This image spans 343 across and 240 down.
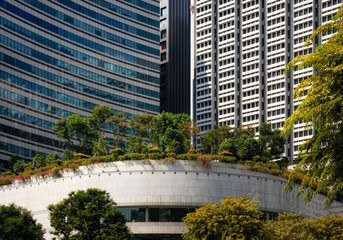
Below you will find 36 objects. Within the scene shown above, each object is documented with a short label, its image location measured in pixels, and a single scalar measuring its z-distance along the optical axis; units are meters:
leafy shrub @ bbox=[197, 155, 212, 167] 78.12
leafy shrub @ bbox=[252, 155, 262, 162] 83.44
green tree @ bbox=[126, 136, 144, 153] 86.69
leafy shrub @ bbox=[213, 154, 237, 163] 80.38
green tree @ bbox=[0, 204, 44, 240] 62.25
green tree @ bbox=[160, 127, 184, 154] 83.00
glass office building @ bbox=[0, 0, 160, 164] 133.38
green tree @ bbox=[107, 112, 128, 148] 104.81
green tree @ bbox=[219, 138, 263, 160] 84.62
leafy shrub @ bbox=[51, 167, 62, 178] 82.25
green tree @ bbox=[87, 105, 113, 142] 105.75
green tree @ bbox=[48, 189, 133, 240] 61.22
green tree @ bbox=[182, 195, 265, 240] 55.53
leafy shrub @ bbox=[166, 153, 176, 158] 79.12
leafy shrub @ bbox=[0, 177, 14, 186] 88.04
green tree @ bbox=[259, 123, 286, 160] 122.56
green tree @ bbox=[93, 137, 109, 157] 88.29
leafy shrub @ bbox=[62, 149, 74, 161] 92.25
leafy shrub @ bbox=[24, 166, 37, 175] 85.69
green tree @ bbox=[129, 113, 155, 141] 108.56
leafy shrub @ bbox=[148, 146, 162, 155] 79.88
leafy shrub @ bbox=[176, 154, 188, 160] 79.12
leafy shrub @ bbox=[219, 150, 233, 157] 82.75
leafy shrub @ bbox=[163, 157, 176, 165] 78.31
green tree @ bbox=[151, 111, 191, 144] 99.43
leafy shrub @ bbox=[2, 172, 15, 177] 91.31
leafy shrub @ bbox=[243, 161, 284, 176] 81.00
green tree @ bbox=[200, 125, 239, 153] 117.38
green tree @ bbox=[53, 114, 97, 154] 104.44
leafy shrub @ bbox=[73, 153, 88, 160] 86.19
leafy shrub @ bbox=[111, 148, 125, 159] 81.20
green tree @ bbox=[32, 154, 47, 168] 92.81
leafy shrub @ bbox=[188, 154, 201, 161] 79.06
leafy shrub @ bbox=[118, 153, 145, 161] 79.56
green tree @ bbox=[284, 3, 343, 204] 27.12
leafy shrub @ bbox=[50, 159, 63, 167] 85.56
